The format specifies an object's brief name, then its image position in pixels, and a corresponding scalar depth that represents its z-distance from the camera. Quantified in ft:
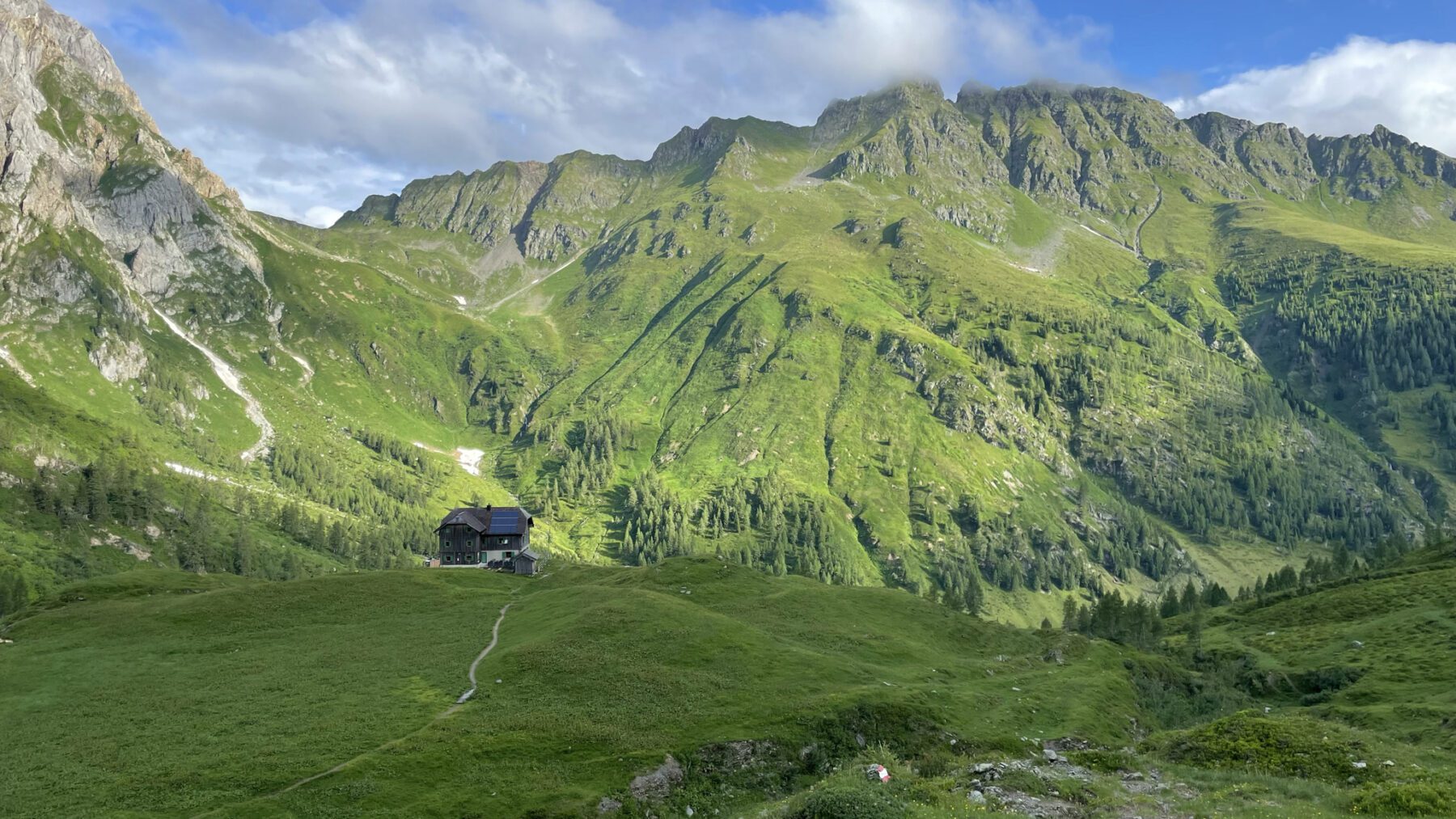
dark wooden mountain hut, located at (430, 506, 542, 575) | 542.57
